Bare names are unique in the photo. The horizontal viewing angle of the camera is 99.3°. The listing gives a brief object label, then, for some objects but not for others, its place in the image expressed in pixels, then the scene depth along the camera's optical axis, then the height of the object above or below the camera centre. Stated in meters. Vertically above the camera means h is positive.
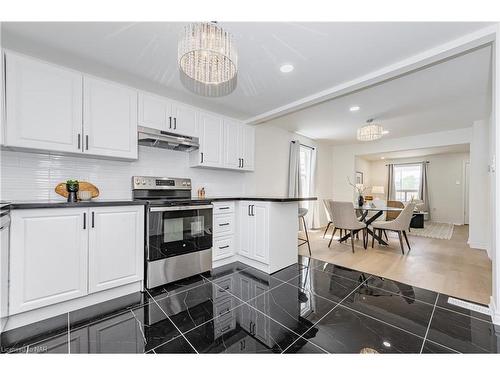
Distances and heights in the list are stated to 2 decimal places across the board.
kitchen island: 2.78 -0.63
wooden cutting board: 2.20 -0.04
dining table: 4.04 -0.53
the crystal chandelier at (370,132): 3.80 +1.01
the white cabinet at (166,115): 2.55 +0.91
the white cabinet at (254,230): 2.79 -0.61
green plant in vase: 2.07 -0.05
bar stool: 3.59 -0.44
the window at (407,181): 7.85 +0.28
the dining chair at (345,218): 3.80 -0.55
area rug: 5.11 -1.15
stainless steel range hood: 2.54 +0.58
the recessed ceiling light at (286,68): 2.15 +1.23
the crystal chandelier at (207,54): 1.36 +0.91
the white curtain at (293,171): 5.05 +0.38
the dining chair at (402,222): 3.65 -0.59
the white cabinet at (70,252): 1.62 -0.59
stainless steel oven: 2.28 -0.55
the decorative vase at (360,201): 4.64 -0.29
